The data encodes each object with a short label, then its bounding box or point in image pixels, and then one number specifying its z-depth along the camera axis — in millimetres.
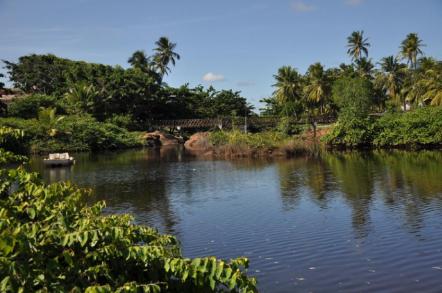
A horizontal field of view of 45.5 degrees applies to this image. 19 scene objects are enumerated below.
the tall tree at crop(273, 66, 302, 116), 87506
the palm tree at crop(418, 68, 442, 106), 60656
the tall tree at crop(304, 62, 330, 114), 82625
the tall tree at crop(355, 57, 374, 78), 87938
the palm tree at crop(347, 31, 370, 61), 92750
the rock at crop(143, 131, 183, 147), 74394
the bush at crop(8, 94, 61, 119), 69000
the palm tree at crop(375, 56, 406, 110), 83312
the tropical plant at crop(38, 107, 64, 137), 62906
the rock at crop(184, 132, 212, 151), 57878
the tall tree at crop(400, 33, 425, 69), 83212
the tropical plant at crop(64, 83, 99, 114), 73312
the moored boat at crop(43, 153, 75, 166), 42875
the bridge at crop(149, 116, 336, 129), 77688
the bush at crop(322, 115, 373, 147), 54594
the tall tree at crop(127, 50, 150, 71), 93119
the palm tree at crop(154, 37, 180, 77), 94125
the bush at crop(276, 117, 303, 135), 64688
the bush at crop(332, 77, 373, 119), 68712
